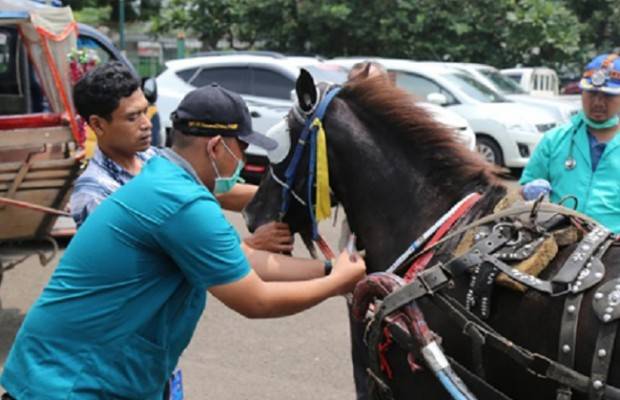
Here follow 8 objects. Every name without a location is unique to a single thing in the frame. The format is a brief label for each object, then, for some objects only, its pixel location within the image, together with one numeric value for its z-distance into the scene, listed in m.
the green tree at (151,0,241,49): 22.73
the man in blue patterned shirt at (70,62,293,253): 3.12
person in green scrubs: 3.72
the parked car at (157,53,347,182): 11.18
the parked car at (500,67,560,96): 18.91
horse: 2.48
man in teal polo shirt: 2.26
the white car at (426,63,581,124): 13.15
